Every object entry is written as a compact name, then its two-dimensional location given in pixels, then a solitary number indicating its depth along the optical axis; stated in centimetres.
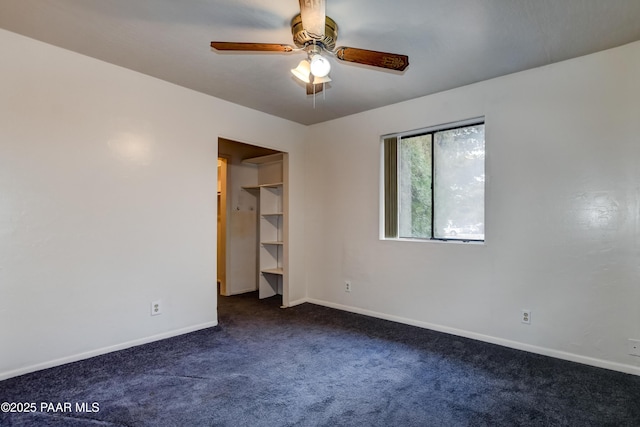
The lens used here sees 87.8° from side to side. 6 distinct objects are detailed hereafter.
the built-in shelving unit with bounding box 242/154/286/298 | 498
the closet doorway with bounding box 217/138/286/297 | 513
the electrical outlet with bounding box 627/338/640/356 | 245
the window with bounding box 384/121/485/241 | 338
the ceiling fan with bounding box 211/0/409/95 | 199
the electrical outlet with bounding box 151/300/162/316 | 315
